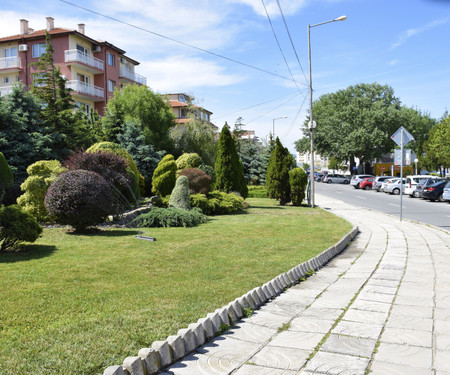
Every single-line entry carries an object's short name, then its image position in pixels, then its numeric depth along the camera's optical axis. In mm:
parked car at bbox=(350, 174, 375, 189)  46597
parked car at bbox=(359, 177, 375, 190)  45522
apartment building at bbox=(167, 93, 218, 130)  39738
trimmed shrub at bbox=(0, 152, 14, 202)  12914
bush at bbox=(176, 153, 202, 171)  21812
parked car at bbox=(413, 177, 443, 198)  29141
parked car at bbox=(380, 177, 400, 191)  37078
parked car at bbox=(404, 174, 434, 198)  32781
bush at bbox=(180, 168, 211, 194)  17688
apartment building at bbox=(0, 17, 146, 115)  35625
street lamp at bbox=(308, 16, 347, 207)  21047
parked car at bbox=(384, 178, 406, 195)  36281
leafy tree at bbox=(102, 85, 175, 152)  31672
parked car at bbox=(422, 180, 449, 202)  28219
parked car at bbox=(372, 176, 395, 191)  40647
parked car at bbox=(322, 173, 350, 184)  61844
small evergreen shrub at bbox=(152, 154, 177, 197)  18016
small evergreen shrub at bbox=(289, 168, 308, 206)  21672
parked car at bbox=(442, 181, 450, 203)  26120
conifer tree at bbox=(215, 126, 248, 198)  19922
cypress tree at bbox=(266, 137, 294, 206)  22000
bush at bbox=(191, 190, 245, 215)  16359
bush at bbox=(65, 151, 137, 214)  13484
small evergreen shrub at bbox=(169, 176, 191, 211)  15031
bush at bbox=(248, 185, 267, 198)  30219
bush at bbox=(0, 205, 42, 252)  7773
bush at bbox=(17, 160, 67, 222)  12062
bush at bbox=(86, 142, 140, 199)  16234
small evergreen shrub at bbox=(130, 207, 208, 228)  12703
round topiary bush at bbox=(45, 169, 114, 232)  10383
